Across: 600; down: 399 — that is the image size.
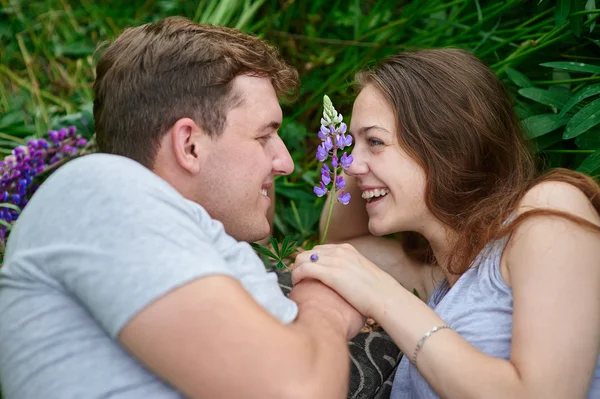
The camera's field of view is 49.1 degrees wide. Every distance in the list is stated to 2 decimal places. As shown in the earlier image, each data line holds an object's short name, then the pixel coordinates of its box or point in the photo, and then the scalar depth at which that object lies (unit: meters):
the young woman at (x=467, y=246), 1.45
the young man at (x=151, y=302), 1.14
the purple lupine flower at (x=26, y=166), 2.18
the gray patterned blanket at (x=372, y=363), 1.90
